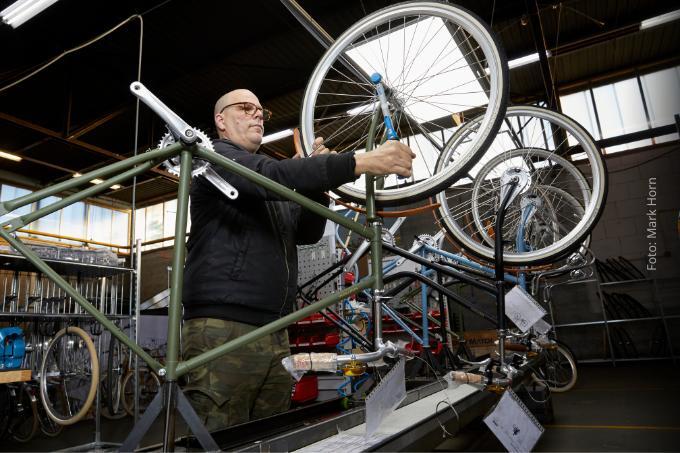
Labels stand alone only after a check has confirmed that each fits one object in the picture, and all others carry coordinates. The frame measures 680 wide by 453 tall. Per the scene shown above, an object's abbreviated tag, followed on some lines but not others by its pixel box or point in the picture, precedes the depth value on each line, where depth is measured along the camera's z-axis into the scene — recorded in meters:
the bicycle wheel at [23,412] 3.64
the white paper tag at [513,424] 1.23
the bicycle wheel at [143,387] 4.96
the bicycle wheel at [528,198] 1.92
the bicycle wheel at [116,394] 4.22
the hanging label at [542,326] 2.17
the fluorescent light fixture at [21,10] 3.43
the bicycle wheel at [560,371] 3.83
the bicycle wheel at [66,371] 3.62
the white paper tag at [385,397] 0.90
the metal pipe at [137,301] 2.83
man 1.02
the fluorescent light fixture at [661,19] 5.27
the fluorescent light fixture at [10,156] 8.51
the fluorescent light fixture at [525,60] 5.94
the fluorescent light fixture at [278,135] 7.72
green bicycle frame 0.81
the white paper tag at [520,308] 1.80
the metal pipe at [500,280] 1.70
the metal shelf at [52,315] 2.87
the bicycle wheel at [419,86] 1.30
